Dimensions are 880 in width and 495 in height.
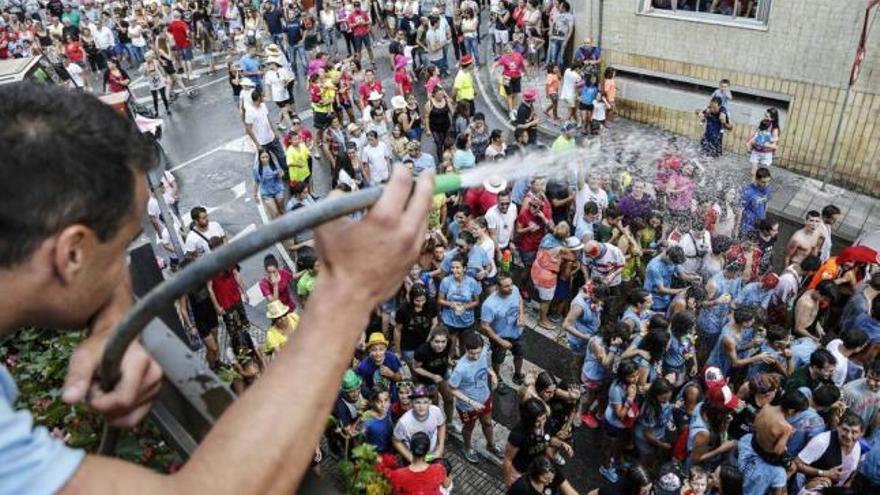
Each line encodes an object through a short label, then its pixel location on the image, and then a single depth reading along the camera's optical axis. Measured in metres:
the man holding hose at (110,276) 1.17
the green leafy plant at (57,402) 2.37
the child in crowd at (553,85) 15.69
